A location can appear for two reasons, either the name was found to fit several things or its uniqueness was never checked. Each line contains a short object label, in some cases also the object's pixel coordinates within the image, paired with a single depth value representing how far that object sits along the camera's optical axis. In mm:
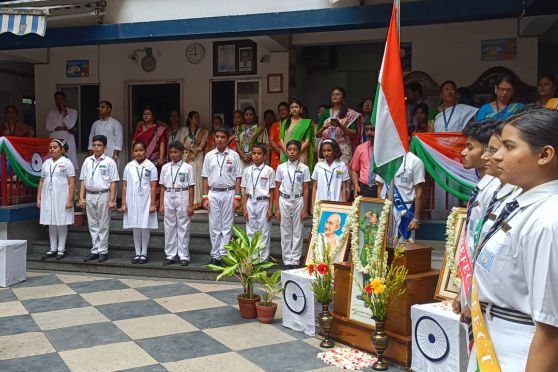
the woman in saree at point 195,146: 9492
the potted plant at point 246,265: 5395
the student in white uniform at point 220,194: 7293
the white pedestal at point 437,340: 3658
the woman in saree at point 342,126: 7668
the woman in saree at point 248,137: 8859
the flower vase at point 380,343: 4109
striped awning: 7930
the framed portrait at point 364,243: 4438
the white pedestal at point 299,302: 4930
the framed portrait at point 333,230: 5098
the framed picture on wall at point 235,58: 9961
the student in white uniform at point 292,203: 7031
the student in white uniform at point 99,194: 7766
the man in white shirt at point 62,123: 9977
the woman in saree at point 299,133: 7992
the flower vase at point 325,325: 4664
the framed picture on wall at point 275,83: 9750
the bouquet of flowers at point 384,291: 4030
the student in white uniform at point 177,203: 7406
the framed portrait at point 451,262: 4066
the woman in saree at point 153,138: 9383
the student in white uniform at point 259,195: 7148
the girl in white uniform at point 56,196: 7934
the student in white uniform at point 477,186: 2711
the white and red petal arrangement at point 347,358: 4195
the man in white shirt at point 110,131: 9406
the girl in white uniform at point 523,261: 1689
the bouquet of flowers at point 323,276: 4742
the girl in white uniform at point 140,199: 7574
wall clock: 10273
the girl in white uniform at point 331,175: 6844
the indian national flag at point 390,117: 4387
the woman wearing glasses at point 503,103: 6258
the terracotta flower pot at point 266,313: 5289
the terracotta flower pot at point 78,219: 8789
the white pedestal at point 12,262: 6695
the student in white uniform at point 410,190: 6266
